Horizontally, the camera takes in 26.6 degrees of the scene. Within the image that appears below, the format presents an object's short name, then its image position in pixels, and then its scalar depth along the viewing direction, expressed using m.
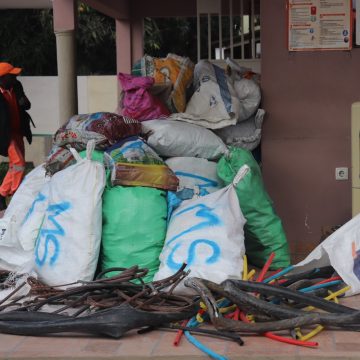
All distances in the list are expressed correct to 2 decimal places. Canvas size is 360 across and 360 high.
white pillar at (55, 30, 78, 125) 9.57
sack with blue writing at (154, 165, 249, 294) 4.28
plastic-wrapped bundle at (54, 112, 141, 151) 5.23
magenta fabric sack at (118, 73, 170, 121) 6.21
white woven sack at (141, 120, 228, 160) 5.49
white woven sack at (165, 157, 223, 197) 5.31
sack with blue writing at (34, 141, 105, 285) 4.50
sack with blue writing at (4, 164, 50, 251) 4.99
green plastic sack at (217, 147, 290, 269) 5.09
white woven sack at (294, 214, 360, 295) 4.37
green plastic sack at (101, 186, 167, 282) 4.66
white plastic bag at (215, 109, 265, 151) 6.11
